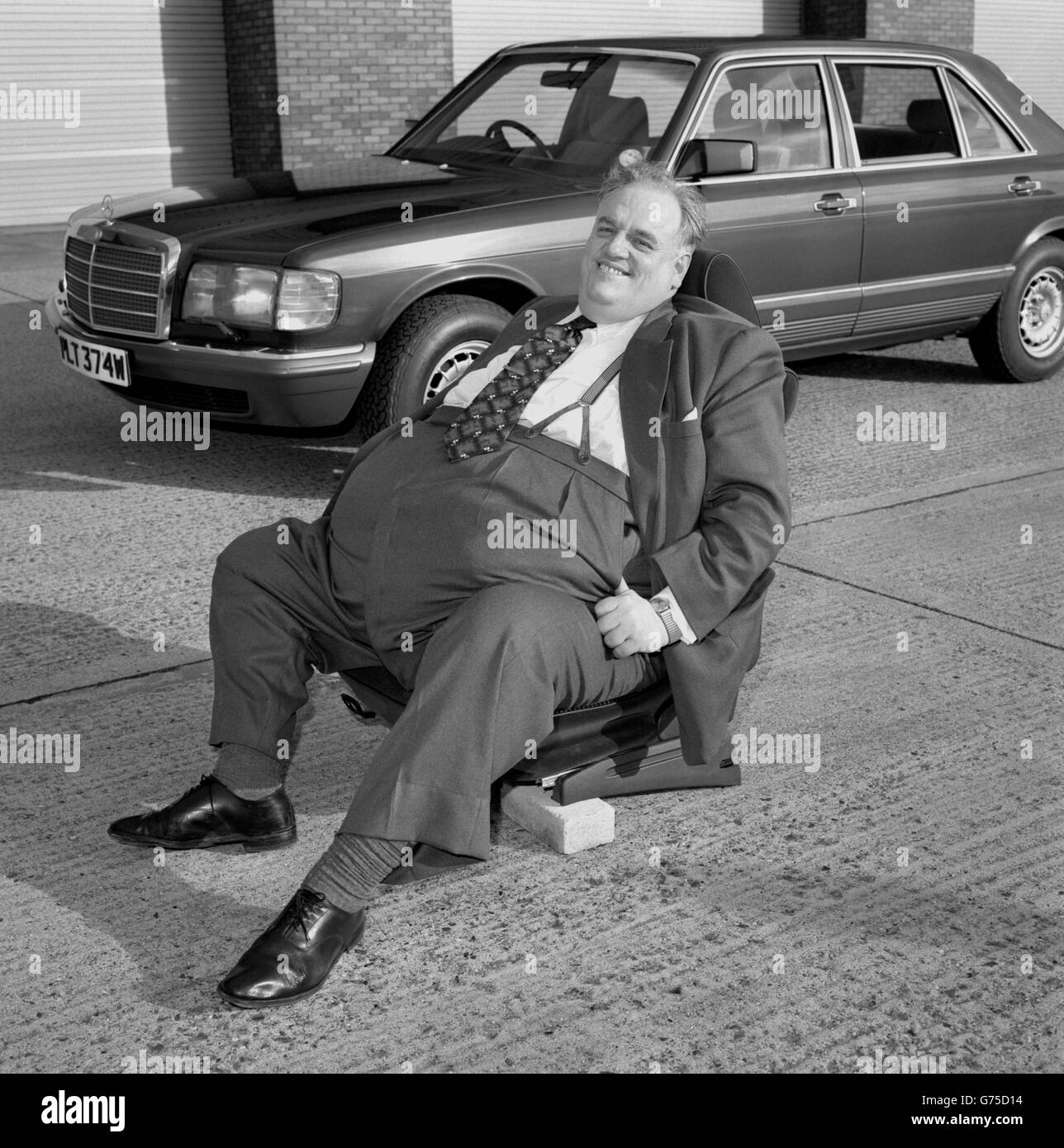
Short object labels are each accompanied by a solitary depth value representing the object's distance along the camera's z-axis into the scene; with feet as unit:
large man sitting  8.90
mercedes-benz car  18.94
